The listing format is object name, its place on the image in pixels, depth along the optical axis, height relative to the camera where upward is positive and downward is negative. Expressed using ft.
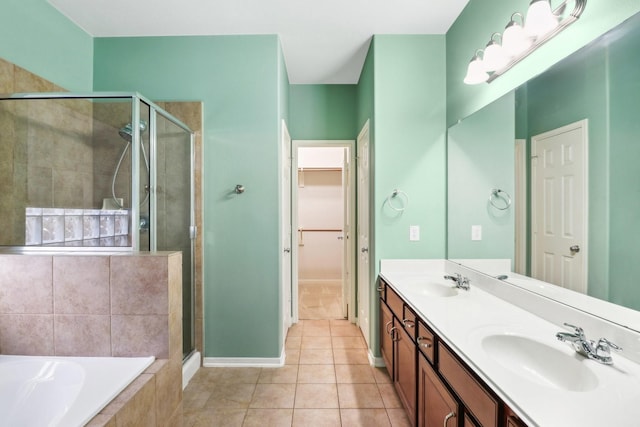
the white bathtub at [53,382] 3.81 -2.39
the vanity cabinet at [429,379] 2.91 -2.29
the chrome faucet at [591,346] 3.01 -1.47
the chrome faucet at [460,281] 5.92 -1.44
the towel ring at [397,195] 7.36 +0.37
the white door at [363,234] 8.39 -0.67
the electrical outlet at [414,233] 7.38 -0.51
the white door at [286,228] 8.42 -0.47
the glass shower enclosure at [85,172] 5.22 +0.84
